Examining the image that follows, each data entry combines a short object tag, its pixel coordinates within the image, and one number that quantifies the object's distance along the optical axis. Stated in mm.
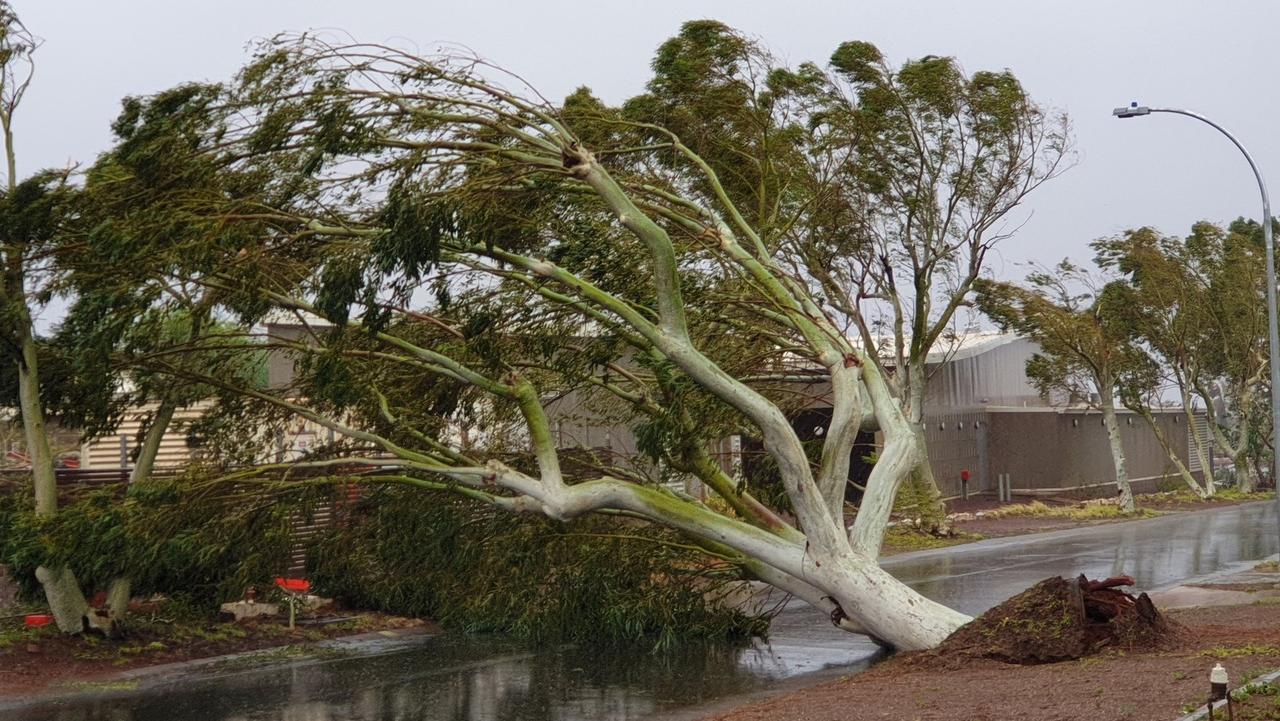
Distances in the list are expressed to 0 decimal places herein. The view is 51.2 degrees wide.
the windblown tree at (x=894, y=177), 24547
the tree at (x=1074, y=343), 33594
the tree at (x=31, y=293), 14617
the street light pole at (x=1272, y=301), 19703
